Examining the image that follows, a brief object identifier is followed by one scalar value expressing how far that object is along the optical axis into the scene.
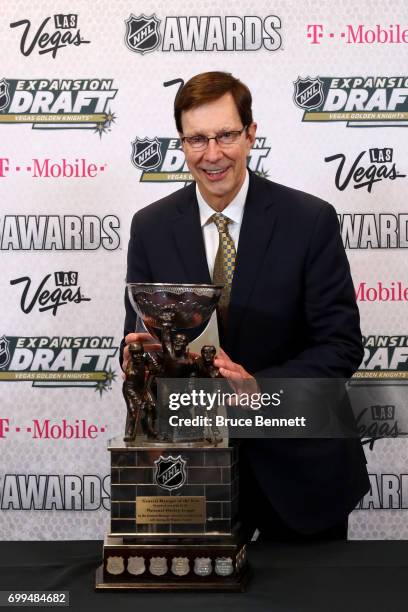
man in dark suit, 2.06
